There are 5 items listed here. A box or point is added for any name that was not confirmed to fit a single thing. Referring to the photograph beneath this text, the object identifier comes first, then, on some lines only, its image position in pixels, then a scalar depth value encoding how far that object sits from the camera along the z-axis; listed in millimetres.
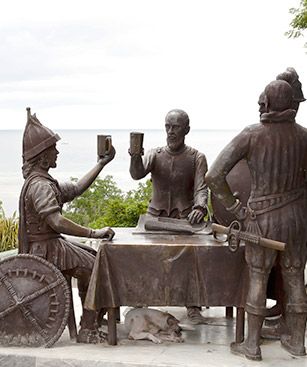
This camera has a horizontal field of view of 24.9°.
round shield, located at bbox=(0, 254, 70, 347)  5535
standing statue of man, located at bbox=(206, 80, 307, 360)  5129
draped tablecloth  5539
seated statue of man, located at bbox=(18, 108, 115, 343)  5594
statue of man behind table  6445
